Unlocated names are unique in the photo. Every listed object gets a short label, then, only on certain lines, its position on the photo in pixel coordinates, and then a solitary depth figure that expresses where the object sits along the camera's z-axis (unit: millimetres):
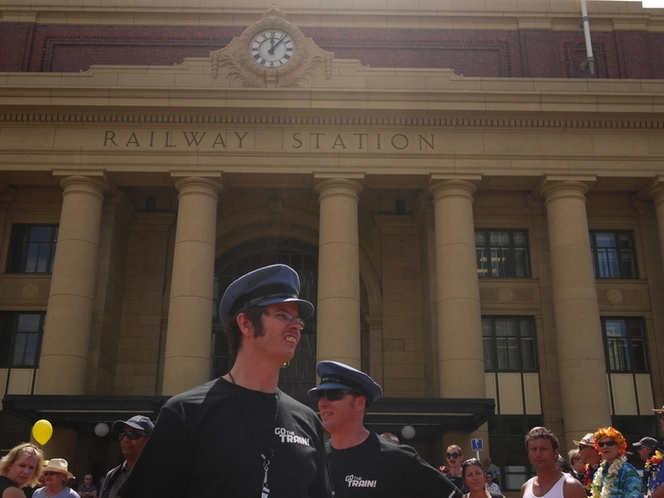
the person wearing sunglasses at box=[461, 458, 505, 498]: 7992
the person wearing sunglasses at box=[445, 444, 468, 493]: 10344
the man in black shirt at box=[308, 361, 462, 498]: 4727
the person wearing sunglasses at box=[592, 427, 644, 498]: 6973
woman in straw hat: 7941
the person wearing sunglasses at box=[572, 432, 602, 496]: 8070
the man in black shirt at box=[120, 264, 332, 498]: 2832
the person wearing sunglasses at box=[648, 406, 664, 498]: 6818
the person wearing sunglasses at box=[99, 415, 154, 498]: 6188
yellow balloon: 12539
